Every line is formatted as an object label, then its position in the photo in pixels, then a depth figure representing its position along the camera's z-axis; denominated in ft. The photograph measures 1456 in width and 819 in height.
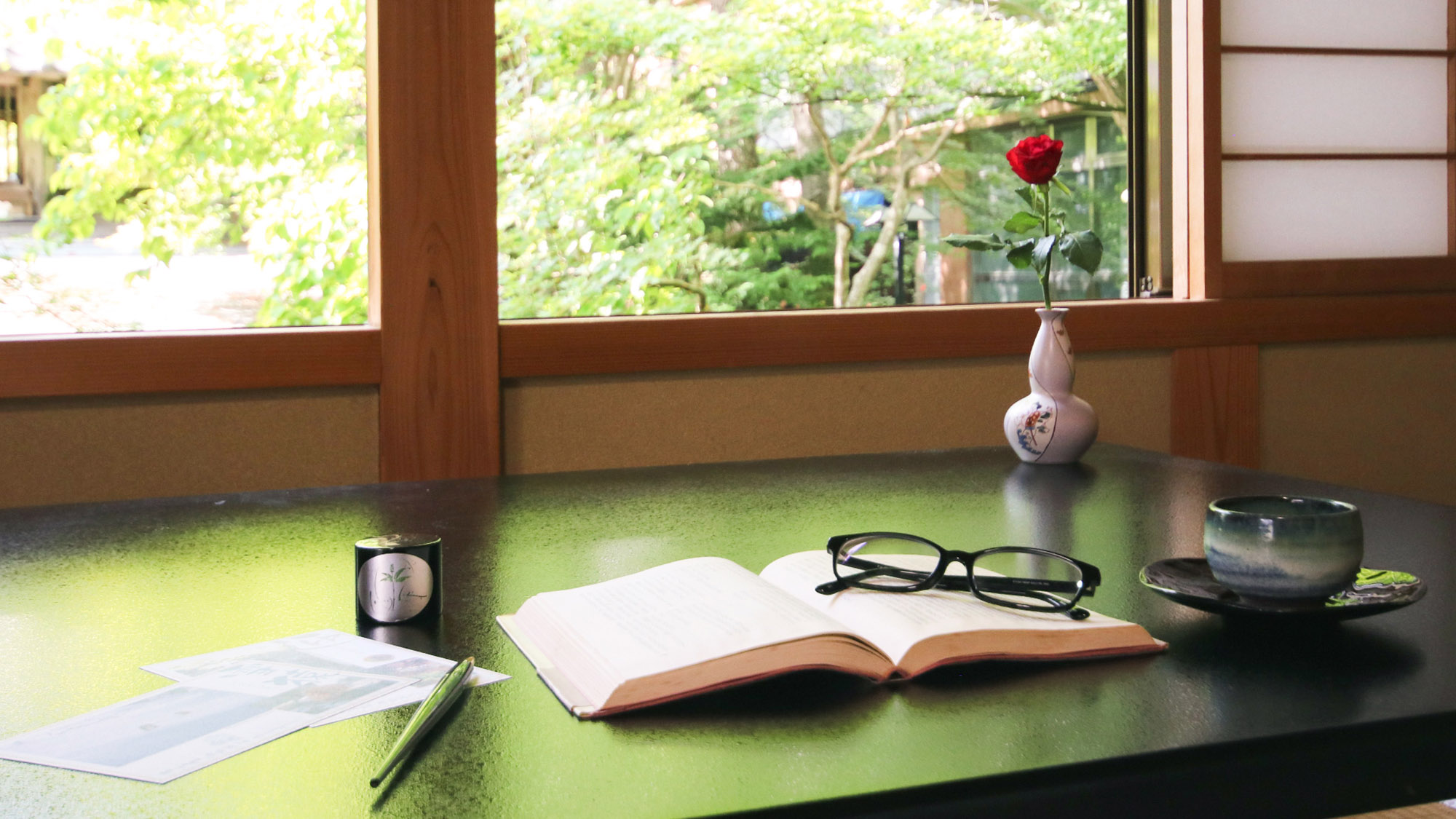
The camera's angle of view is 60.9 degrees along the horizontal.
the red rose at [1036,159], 5.81
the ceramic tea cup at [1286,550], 2.68
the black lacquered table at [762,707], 1.95
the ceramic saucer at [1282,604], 2.69
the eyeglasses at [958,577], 2.78
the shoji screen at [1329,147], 9.30
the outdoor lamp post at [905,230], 10.52
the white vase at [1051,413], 5.46
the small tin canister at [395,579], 2.90
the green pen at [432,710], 2.03
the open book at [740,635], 2.33
